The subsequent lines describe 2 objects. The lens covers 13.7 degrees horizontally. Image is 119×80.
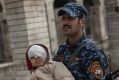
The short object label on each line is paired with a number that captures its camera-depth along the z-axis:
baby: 3.40
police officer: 3.34
